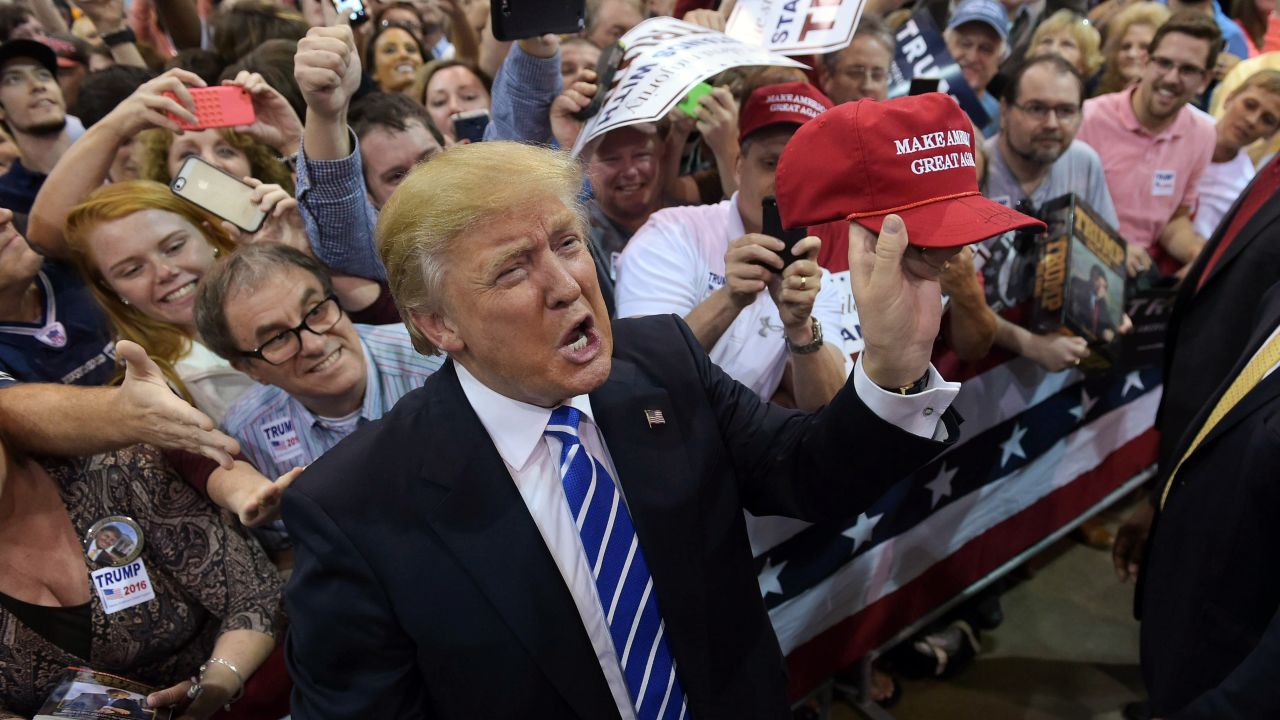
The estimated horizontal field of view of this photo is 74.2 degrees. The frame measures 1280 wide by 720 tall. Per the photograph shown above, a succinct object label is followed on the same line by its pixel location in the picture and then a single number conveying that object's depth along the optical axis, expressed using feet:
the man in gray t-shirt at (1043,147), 11.41
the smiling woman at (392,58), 14.64
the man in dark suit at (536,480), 4.26
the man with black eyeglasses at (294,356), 6.31
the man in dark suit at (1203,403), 5.72
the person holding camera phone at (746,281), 6.49
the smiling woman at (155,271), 7.37
